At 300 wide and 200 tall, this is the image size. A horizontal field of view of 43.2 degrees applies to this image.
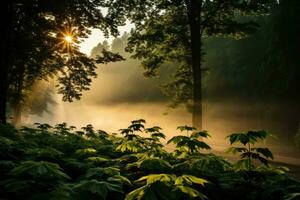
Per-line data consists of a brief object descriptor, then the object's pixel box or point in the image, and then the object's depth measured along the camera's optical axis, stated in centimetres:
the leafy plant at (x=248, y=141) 482
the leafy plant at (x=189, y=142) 547
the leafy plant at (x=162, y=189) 325
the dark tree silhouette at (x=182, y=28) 2066
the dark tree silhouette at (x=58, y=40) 1545
